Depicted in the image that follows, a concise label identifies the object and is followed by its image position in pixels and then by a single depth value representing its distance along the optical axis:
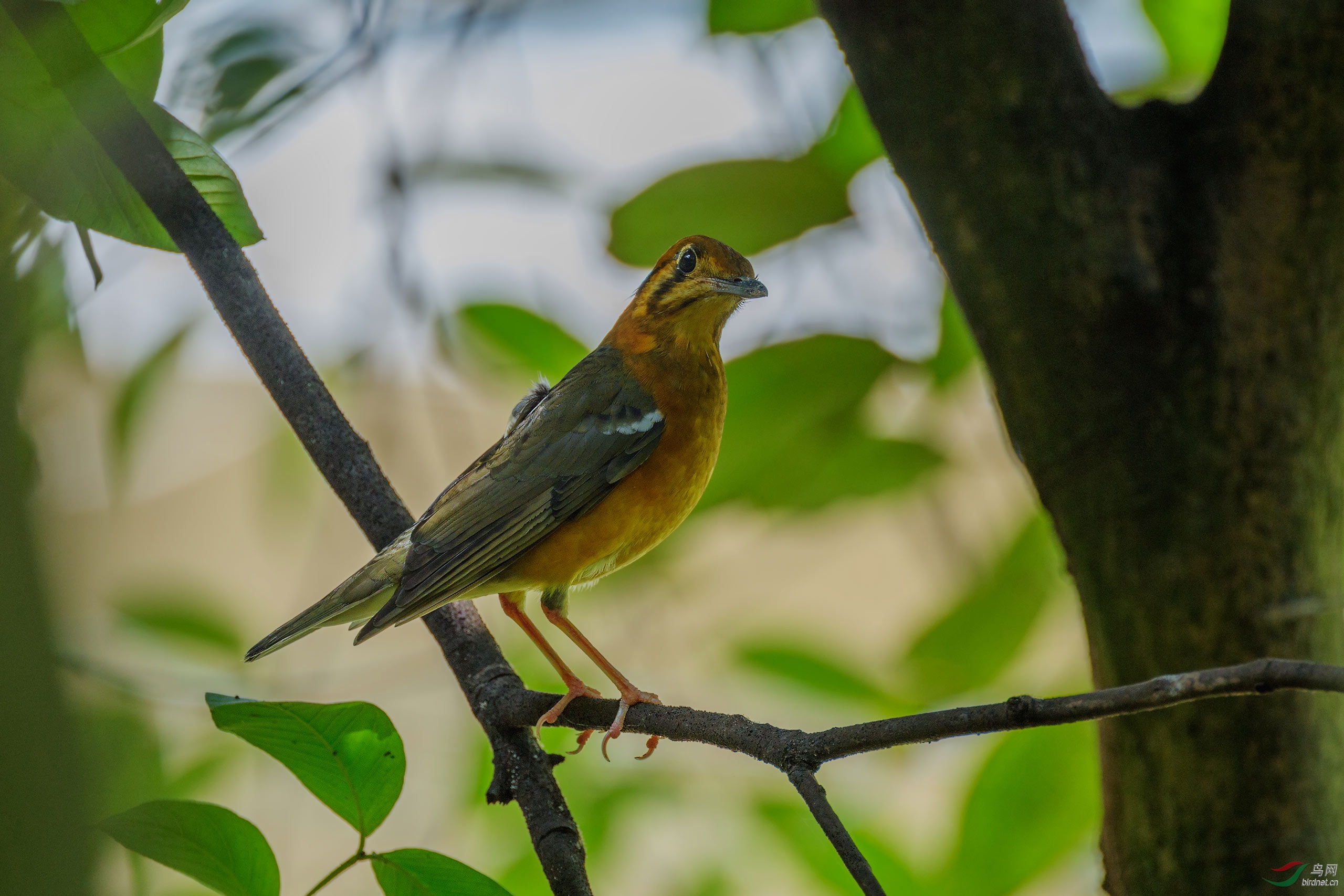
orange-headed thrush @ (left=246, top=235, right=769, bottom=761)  6.62
